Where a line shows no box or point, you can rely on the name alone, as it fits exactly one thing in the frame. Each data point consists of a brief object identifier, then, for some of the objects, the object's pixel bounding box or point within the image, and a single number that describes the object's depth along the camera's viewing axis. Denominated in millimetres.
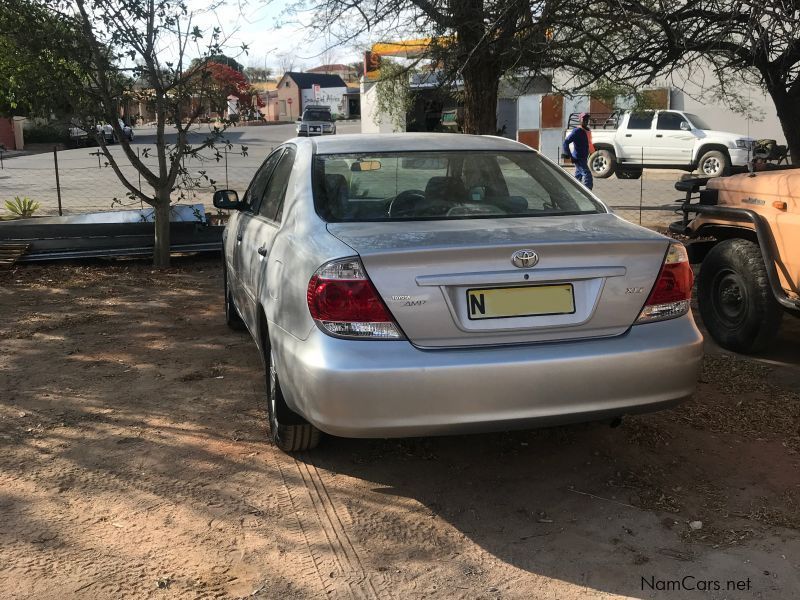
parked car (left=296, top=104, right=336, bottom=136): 42469
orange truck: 5035
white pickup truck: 20797
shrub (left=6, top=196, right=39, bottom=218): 12703
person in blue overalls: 14688
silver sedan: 3137
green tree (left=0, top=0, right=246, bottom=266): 8266
